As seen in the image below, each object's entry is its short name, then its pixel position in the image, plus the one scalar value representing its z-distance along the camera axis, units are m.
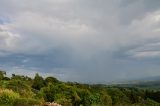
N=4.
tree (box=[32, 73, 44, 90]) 40.28
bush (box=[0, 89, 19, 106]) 11.24
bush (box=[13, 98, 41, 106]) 10.85
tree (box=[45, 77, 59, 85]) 42.64
